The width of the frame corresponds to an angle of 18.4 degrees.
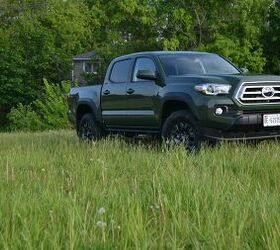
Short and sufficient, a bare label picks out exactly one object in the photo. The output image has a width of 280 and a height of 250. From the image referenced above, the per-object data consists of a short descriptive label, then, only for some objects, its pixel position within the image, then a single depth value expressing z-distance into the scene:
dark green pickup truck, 11.66
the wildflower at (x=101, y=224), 5.00
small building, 80.21
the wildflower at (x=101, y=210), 5.42
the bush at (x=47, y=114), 54.07
